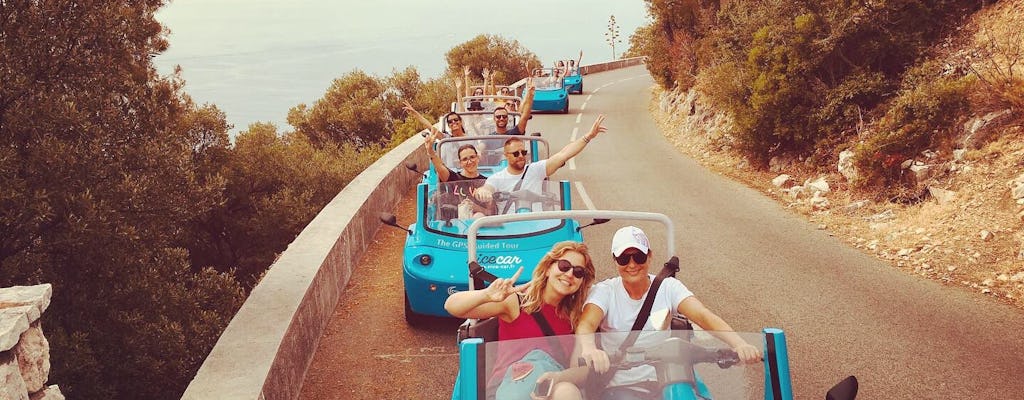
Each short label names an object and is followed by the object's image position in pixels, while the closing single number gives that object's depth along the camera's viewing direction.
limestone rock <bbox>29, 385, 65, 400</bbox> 3.72
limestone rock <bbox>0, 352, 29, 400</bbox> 3.24
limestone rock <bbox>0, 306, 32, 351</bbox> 3.27
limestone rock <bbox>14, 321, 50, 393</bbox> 3.53
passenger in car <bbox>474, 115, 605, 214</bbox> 7.88
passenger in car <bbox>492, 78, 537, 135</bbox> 11.55
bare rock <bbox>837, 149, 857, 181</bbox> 12.47
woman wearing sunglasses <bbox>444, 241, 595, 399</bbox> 4.53
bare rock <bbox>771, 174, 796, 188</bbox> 14.15
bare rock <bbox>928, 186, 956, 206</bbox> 10.38
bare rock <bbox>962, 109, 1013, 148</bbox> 10.87
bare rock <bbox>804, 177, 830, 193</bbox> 12.91
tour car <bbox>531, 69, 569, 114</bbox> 29.00
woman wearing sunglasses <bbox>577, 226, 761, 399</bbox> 4.62
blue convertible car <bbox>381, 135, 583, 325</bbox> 7.10
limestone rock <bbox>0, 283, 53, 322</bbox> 3.61
